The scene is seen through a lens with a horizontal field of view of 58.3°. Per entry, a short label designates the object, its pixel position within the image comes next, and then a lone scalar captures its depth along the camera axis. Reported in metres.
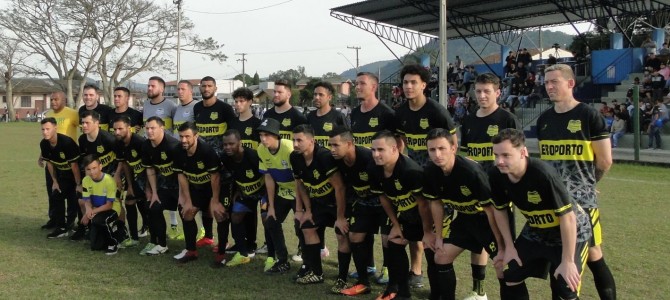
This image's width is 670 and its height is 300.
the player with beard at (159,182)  7.13
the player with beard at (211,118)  7.71
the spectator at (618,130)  19.30
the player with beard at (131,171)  7.51
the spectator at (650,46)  22.86
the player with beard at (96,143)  7.81
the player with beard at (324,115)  6.56
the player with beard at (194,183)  6.73
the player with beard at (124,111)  8.12
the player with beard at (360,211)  5.55
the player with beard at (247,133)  6.98
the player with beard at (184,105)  8.04
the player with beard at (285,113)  7.06
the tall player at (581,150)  4.39
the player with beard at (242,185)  6.61
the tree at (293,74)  109.80
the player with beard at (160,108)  8.16
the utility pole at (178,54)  36.69
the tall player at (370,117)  6.02
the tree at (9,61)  42.97
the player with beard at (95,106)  8.27
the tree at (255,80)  107.00
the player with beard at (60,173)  8.22
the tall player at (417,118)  5.59
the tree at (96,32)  40.03
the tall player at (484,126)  5.12
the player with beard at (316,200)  5.69
